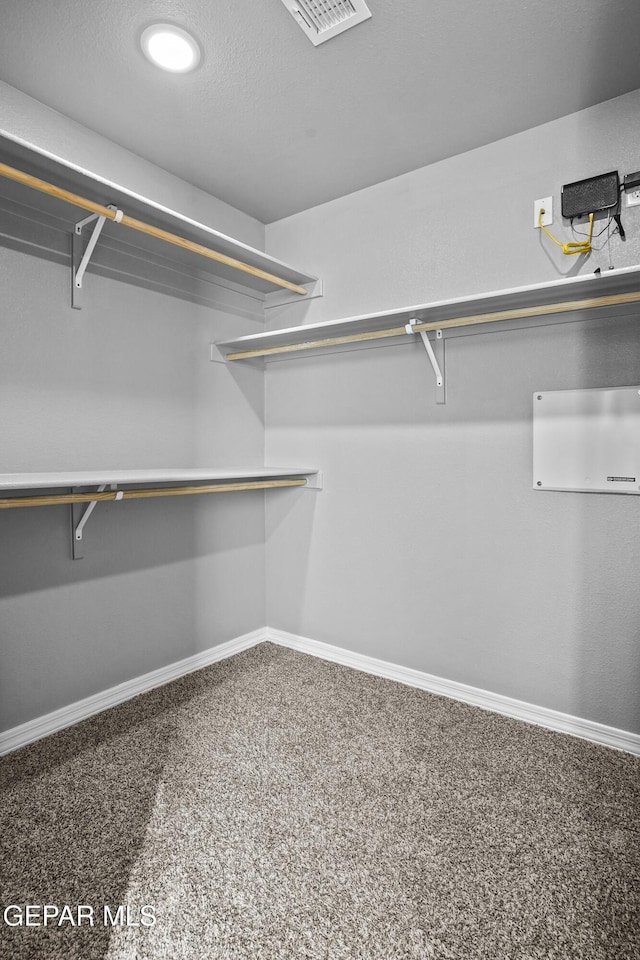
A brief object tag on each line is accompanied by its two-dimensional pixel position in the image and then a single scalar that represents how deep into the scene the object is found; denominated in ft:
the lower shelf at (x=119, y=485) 5.16
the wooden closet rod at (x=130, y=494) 5.43
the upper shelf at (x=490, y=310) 5.46
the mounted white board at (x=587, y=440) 5.91
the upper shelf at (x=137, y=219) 4.93
